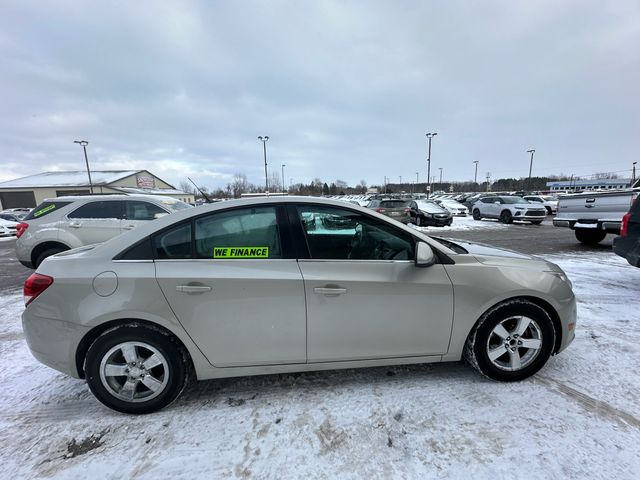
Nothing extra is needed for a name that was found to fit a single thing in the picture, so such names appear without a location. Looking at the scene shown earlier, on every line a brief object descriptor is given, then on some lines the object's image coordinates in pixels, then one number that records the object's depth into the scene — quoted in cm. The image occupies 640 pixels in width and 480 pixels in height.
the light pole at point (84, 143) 3634
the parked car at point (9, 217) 1773
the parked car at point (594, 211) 794
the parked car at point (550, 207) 2570
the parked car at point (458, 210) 2396
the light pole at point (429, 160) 3597
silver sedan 232
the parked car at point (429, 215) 1605
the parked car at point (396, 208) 1561
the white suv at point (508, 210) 1686
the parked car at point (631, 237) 482
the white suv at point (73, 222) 584
